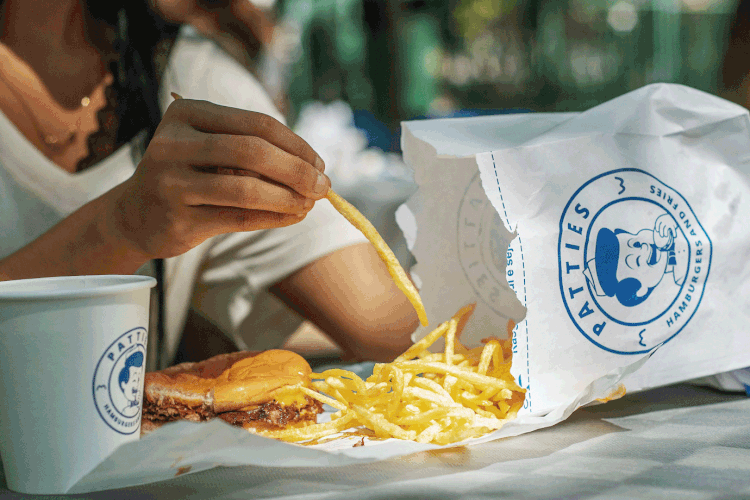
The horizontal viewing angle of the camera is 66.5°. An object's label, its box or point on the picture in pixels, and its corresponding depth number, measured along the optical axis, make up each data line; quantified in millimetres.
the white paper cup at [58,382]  549
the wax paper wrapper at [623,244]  750
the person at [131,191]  1086
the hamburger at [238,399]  771
